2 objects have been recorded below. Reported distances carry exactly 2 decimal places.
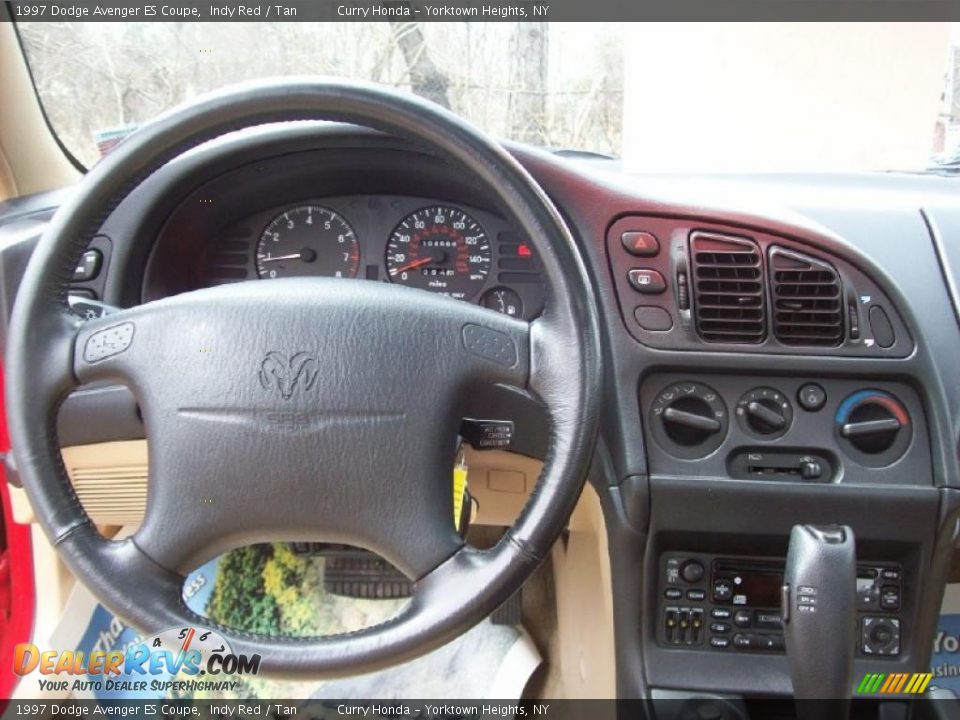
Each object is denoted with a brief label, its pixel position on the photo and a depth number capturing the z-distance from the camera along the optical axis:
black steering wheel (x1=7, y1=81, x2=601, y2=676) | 0.93
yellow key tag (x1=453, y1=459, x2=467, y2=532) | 1.04
